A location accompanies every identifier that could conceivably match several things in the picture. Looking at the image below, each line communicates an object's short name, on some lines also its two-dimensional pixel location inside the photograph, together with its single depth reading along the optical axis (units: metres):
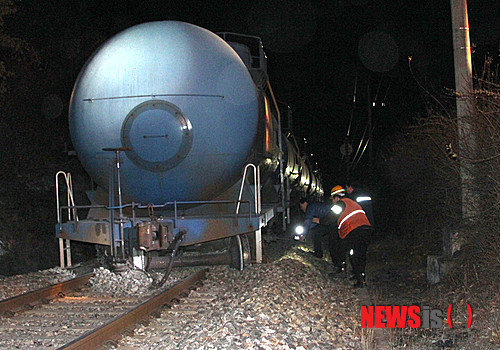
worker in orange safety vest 8.43
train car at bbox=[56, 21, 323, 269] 7.12
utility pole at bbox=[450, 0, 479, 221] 7.43
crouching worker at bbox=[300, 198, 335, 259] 9.66
